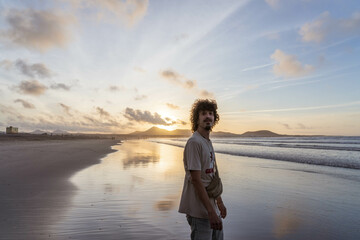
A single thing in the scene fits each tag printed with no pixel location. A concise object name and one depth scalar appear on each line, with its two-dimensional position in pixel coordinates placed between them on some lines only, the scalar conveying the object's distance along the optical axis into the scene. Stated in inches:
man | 106.1
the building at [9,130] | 4793.8
